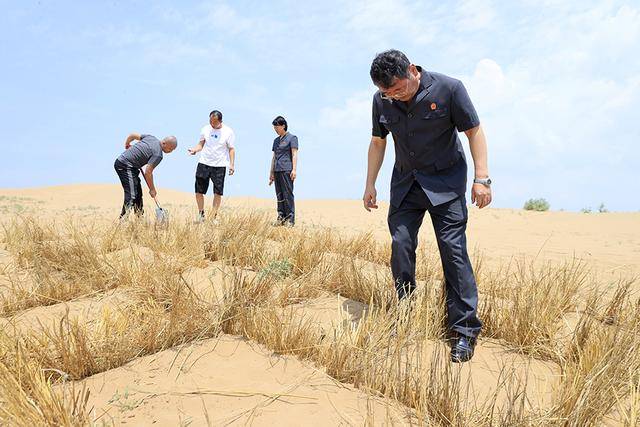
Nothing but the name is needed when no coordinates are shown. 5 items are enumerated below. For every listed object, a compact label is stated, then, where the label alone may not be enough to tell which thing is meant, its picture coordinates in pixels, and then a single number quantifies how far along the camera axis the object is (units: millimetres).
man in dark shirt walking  2889
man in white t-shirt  7809
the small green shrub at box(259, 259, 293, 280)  3777
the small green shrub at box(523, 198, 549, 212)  18234
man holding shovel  6816
